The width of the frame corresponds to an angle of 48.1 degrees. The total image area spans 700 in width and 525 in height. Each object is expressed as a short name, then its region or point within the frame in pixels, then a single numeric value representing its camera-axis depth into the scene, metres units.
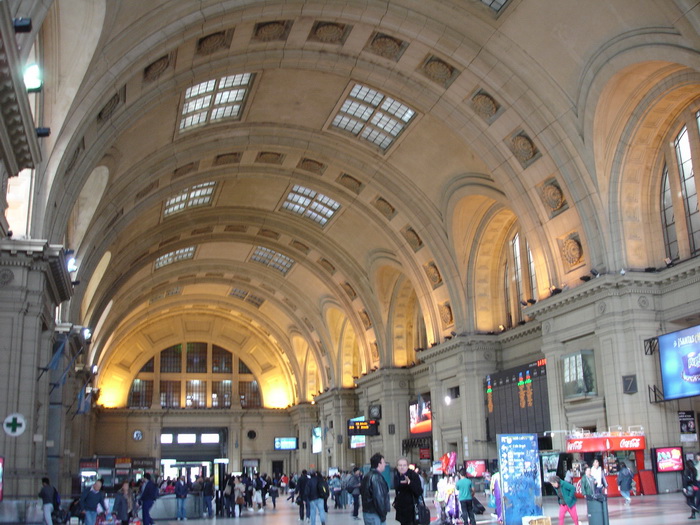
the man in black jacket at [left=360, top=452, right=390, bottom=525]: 10.12
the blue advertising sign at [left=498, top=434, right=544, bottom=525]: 14.74
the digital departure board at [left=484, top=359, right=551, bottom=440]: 27.95
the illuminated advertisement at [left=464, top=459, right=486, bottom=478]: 31.19
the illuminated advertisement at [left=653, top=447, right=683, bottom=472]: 22.22
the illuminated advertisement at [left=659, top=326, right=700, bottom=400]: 21.11
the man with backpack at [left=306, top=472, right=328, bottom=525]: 19.98
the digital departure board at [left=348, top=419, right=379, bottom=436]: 41.84
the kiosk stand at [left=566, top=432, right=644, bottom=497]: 21.98
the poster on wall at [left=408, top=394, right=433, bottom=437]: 37.66
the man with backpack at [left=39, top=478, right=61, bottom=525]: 17.41
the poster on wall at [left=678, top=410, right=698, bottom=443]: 22.70
